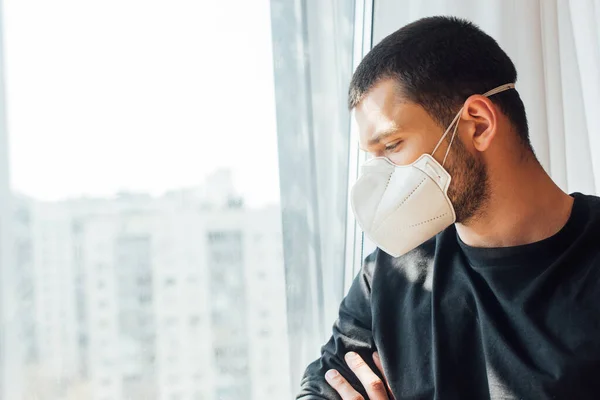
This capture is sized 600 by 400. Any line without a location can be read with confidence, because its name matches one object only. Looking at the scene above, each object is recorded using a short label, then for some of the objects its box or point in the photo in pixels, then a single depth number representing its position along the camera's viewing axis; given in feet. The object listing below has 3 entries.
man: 4.68
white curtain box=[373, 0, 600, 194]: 7.16
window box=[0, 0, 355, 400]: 5.25
